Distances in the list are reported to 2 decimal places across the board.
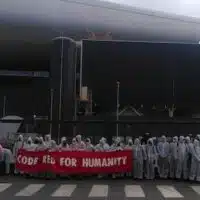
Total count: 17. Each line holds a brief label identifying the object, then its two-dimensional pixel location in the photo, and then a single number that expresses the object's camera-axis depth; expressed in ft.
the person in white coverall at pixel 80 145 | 36.45
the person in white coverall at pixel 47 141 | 36.66
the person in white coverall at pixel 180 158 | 35.71
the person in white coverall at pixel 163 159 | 36.27
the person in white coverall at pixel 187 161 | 35.59
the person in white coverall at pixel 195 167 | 34.90
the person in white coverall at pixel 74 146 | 35.85
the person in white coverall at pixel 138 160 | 35.88
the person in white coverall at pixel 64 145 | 36.12
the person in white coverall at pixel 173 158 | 36.15
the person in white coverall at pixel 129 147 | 36.41
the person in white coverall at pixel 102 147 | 36.27
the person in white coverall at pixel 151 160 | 36.03
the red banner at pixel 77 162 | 34.93
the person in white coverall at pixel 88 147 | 36.45
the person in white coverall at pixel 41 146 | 36.16
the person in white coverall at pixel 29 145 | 36.66
